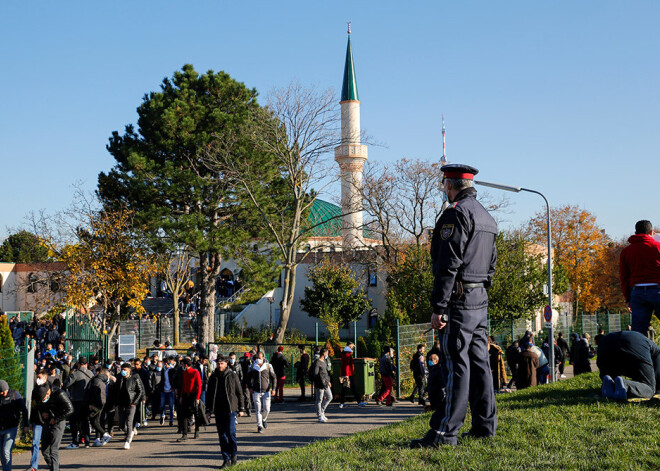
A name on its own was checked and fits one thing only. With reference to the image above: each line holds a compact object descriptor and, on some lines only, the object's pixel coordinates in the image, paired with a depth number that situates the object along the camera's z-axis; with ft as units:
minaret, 165.77
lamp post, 70.40
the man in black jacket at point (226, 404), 37.06
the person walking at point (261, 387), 50.55
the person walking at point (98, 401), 47.73
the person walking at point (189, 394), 49.11
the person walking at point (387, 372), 61.98
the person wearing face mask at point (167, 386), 59.00
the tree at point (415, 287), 94.43
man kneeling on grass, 22.61
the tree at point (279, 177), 101.55
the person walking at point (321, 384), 53.67
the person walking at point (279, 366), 70.34
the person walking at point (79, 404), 48.49
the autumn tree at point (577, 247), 173.17
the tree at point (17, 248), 230.31
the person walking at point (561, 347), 78.35
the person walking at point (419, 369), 59.31
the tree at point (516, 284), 94.53
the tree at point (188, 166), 103.60
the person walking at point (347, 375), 65.46
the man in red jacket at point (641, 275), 25.70
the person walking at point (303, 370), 72.08
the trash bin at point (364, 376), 66.90
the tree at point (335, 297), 131.03
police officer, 16.92
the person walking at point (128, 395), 47.73
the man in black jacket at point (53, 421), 35.27
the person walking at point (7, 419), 34.42
